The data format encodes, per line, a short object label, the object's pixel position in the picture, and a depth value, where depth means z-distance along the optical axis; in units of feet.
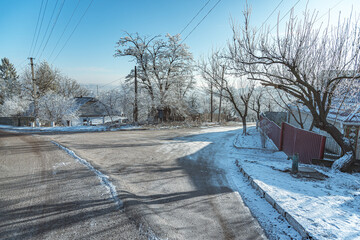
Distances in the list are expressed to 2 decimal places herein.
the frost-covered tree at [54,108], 80.89
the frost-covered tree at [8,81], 118.11
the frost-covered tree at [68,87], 136.42
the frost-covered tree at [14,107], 96.53
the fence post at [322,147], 23.05
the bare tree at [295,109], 42.53
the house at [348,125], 25.83
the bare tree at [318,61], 20.08
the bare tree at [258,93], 63.07
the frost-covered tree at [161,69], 74.23
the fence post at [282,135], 34.83
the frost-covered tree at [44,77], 108.51
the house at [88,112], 106.22
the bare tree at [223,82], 53.66
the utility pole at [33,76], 62.99
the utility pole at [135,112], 71.83
